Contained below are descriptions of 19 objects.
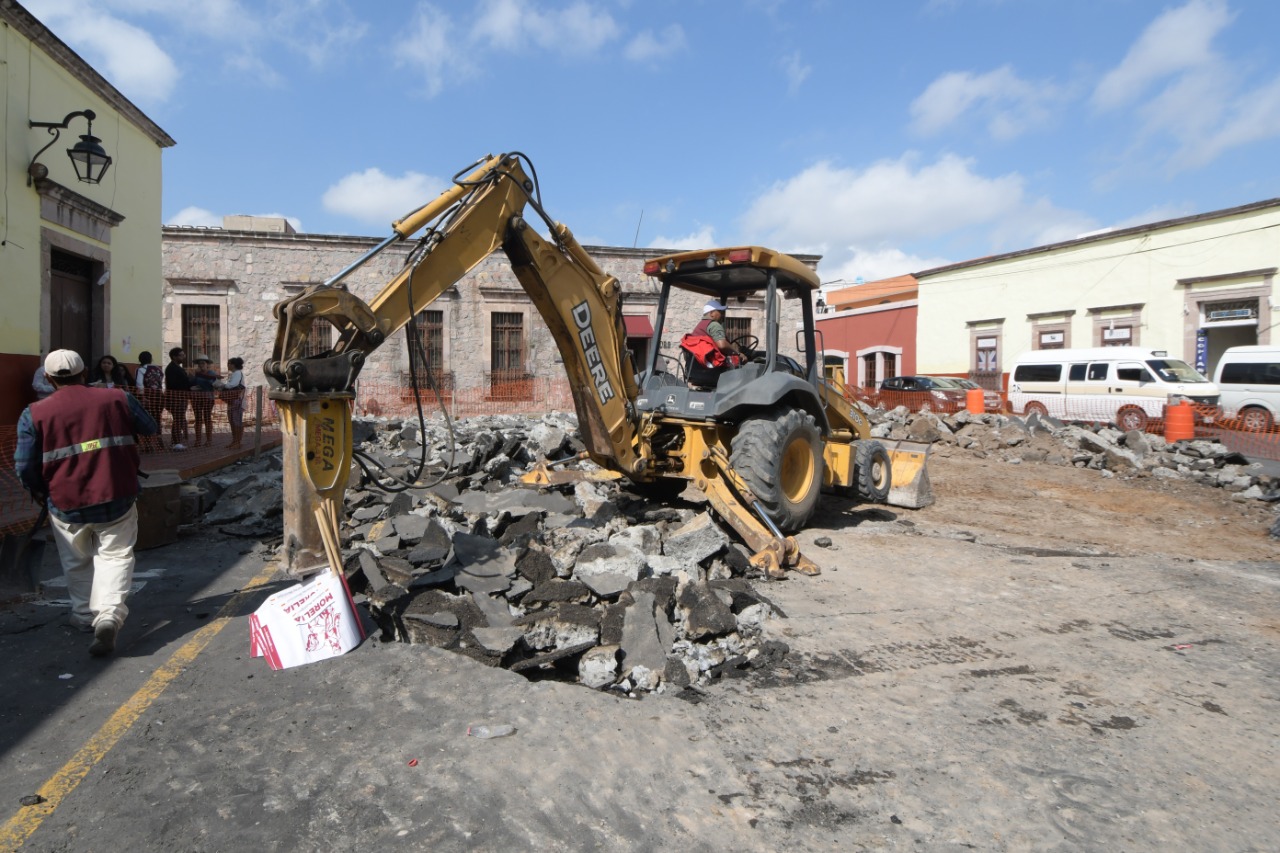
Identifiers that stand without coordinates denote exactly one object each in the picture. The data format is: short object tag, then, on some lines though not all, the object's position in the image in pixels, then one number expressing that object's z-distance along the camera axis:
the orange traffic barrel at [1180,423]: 15.01
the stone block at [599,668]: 3.96
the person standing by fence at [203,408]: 11.80
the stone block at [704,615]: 4.39
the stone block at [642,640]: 4.07
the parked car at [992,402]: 22.10
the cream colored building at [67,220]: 10.09
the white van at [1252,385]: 16.27
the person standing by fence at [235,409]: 12.09
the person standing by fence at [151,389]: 10.76
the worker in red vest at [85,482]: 4.37
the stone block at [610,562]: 4.96
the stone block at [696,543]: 5.47
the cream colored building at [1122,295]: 20.89
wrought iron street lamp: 10.41
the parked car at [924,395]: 22.31
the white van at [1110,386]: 17.19
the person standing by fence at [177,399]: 11.36
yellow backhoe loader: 4.07
